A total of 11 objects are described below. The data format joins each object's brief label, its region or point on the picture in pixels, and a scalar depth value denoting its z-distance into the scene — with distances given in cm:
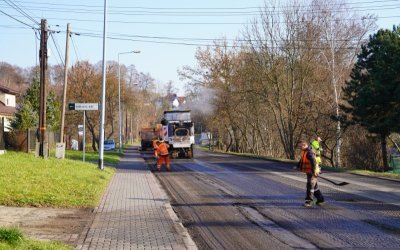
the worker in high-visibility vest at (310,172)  1354
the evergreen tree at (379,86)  2898
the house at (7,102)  4859
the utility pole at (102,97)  2460
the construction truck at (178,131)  3941
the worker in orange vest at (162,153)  2780
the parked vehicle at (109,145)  6291
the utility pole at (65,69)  3173
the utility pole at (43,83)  2616
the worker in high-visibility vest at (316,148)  1453
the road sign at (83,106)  2407
